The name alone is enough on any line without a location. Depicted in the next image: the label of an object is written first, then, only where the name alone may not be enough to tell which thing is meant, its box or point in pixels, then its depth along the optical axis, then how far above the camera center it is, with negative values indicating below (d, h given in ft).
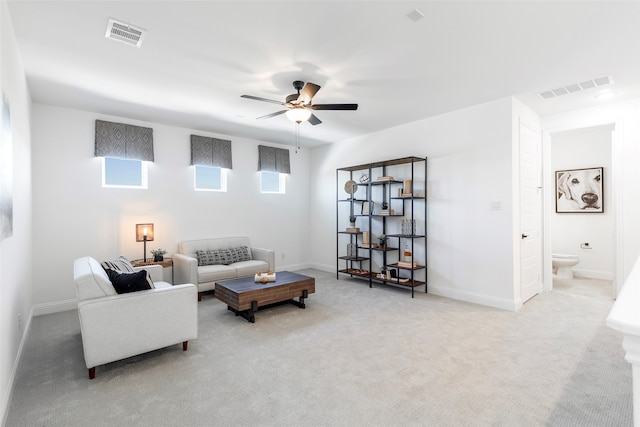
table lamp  15.60 -0.93
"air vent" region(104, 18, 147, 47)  8.15 +4.74
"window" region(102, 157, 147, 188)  15.71 +2.06
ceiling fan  10.79 +3.77
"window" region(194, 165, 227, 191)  18.74 +2.09
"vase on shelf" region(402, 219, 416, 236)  16.44 -0.76
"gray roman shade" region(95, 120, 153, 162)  15.15 +3.55
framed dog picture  18.95 +1.23
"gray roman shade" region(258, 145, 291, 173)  20.97 +3.56
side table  14.99 -2.34
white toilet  18.49 -3.02
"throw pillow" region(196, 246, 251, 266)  17.03 -2.31
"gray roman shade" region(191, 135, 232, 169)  18.22 +3.56
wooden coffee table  12.14 -3.13
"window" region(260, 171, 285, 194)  21.56 +2.10
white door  14.28 +0.01
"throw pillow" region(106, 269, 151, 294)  8.82 -1.85
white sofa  15.25 -2.68
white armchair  8.14 -2.78
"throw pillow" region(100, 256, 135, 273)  11.22 -1.83
